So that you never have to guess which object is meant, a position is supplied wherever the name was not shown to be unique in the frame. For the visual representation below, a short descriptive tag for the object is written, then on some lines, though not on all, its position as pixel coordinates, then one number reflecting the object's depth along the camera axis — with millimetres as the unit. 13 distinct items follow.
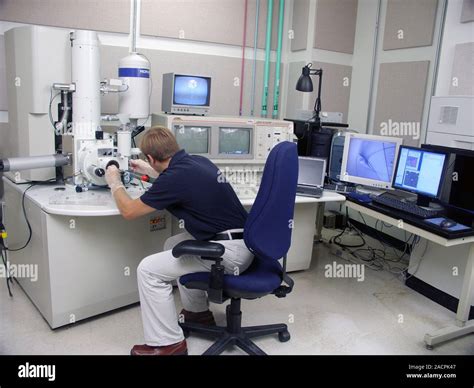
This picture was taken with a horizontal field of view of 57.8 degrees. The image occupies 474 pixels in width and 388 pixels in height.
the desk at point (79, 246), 2074
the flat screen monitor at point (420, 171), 2443
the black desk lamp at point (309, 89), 3025
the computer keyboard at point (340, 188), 2838
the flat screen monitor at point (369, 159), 2793
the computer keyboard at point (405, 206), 2367
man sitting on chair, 1825
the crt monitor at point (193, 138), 2605
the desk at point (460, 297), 2188
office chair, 1727
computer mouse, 2193
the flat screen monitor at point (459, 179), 2396
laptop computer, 2805
